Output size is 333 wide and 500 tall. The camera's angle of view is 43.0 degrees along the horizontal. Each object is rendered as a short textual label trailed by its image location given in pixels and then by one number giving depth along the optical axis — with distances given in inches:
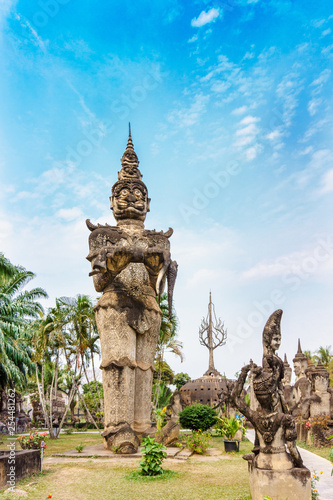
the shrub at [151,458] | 253.3
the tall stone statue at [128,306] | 344.8
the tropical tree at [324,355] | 1315.2
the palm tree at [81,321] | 553.3
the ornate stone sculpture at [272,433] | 171.6
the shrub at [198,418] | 496.7
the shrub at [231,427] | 407.2
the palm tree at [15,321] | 681.6
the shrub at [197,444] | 357.1
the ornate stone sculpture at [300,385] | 486.6
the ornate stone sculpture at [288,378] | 755.0
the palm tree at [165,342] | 689.9
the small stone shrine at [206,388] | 828.6
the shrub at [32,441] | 319.0
